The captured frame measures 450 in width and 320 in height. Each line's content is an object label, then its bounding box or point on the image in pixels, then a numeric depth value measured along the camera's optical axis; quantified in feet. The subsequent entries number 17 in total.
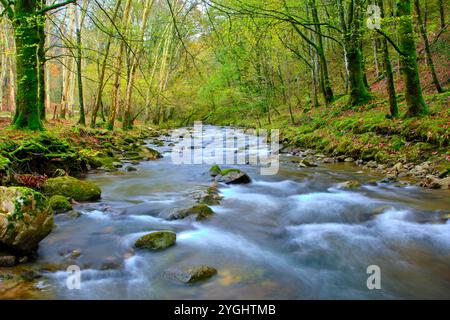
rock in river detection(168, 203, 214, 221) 19.95
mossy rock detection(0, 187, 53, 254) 12.67
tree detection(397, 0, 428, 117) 33.78
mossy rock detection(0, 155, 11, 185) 21.24
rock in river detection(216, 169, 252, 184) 29.86
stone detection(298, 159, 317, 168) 36.65
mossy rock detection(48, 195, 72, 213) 19.78
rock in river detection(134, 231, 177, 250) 15.62
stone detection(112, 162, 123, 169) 35.19
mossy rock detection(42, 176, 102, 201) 22.20
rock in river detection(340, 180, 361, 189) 26.66
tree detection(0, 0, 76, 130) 32.73
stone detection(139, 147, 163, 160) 44.69
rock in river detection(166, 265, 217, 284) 12.69
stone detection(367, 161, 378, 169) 32.81
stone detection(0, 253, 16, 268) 12.56
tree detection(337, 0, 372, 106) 47.55
